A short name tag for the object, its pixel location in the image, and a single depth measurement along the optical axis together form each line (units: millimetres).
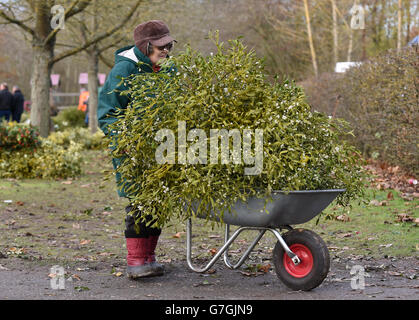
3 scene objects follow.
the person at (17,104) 18672
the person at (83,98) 32072
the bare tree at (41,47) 13039
